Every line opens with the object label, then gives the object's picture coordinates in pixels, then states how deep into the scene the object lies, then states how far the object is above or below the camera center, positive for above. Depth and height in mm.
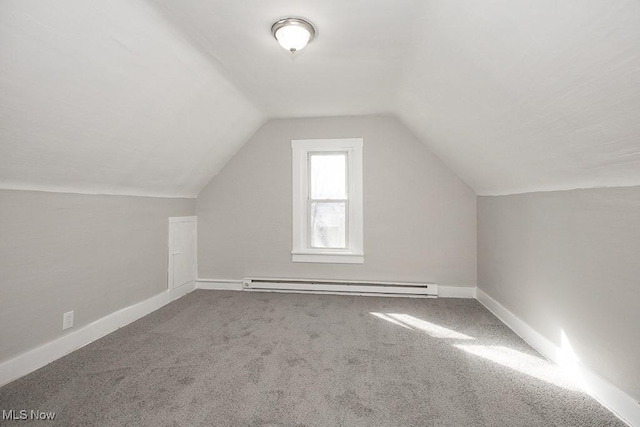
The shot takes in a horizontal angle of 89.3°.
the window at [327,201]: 4277 +250
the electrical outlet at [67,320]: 2520 -791
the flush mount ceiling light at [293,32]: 2090 +1235
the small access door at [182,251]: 3947 -409
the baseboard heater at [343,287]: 4051 -874
